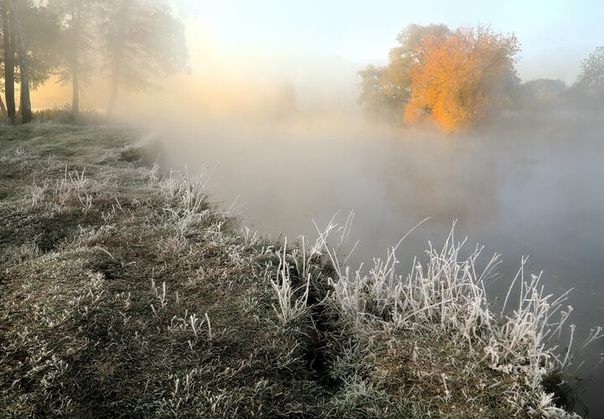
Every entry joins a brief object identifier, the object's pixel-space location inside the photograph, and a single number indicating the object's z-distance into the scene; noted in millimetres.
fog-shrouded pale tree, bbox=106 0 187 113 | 30312
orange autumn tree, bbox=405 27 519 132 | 30734
